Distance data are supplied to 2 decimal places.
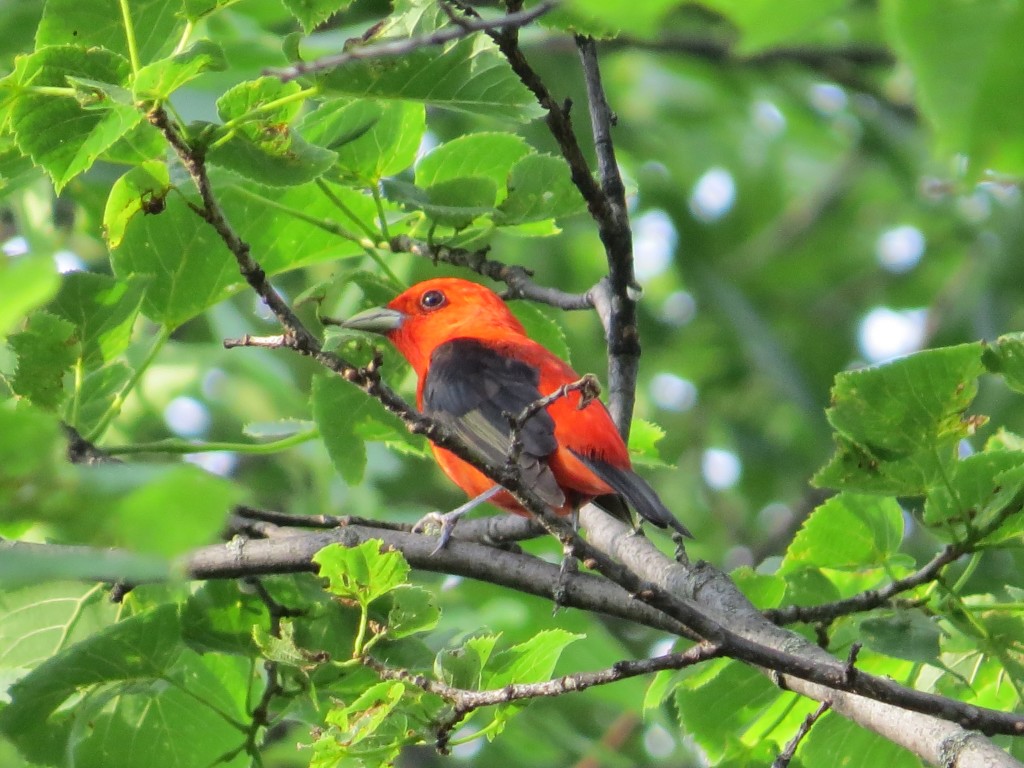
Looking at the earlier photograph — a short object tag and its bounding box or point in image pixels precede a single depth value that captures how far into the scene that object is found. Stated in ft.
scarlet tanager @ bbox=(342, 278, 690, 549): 30.45
